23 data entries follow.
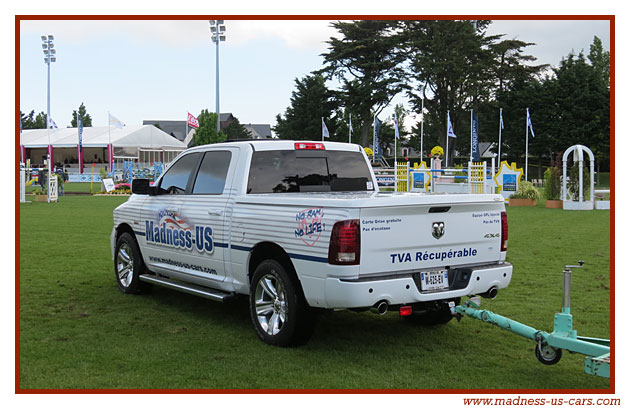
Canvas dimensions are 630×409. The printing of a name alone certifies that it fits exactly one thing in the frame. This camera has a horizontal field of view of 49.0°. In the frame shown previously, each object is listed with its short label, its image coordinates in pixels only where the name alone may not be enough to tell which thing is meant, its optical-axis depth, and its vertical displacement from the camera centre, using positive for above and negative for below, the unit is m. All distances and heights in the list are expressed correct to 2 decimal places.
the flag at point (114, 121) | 57.34 +5.38
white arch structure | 24.06 -0.13
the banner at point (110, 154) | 57.15 +2.66
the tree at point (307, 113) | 68.81 +7.37
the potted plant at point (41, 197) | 29.28 -0.51
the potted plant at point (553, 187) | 25.55 -0.02
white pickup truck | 5.64 -0.47
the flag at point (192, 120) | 47.16 +4.48
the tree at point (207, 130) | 65.00 +5.39
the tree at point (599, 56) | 74.12 +16.01
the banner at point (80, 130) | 51.95 +4.20
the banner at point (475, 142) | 48.72 +3.14
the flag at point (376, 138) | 49.72 +3.54
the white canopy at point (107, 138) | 65.06 +4.63
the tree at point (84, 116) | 117.25 +11.89
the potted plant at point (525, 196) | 27.22 -0.39
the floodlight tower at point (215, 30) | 47.11 +10.80
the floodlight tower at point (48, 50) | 56.41 +11.20
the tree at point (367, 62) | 58.62 +10.63
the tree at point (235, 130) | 92.94 +7.56
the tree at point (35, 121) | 107.21 +9.95
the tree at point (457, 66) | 59.84 +10.66
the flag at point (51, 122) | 58.78 +5.35
